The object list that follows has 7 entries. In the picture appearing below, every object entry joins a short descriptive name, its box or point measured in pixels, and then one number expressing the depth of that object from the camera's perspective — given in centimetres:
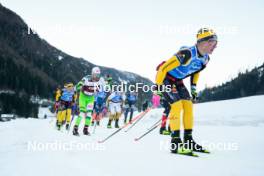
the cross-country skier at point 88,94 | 892
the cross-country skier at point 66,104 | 1240
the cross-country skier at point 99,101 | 1388
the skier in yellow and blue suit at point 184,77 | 471
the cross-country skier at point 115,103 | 1384
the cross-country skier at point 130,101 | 1644
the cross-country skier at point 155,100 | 923
